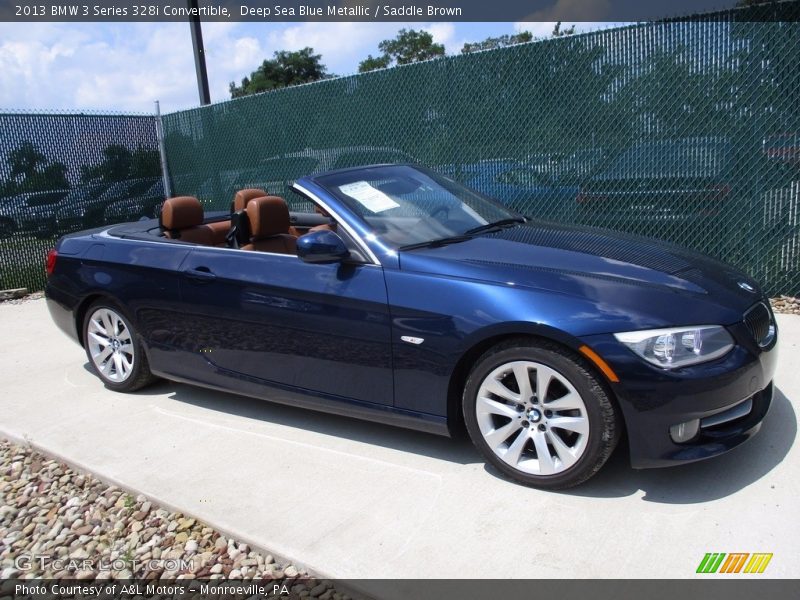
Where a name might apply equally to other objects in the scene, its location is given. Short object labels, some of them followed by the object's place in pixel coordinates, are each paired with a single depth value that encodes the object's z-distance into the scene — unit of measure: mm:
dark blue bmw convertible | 2957
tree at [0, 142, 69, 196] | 9438
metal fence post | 11102
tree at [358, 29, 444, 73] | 48844
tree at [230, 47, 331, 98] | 56625
